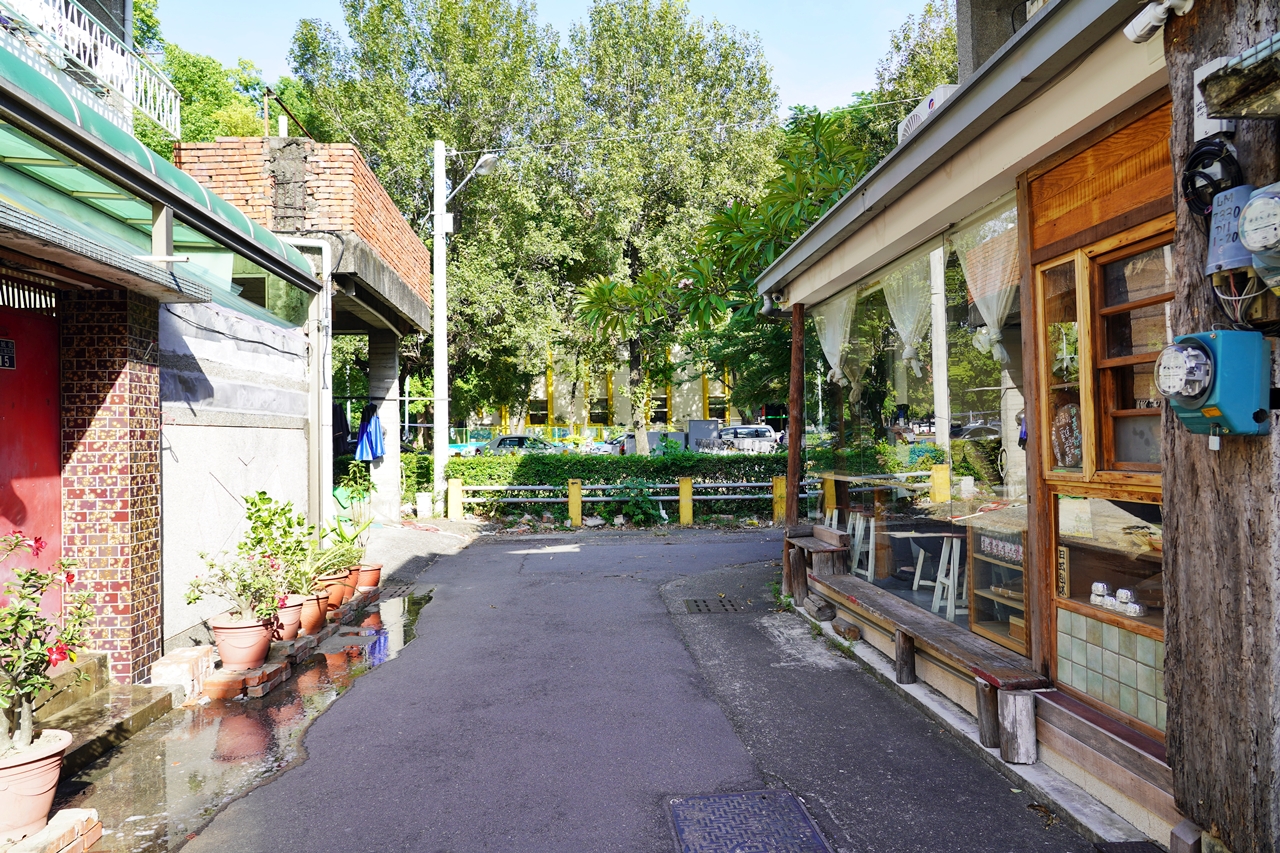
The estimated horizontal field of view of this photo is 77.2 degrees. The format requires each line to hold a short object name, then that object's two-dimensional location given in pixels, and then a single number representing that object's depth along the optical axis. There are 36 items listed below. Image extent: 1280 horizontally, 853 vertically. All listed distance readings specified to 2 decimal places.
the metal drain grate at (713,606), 8.38
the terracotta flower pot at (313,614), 7.04
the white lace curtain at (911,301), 6.23
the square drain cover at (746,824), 3.51
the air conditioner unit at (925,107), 7.03
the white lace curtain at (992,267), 4.89
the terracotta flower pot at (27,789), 3.26
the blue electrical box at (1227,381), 2.58
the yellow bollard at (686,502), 15.38
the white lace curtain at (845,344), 7.66
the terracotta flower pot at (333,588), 7.77
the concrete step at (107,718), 4.43
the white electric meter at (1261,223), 2.40
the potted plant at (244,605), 5.89
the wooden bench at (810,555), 7.47
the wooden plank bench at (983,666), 4.08
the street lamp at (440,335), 15.43
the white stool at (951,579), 5.58
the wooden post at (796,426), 8.35
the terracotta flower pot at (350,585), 8.30
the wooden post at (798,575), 8.14
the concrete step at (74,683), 4.66
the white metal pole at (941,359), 5.96
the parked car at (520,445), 26.57
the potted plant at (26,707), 3.29
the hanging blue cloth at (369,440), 13.86
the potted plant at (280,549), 6.64
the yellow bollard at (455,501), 15.48
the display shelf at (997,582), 4.75
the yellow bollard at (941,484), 6.07
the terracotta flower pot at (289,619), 6.61
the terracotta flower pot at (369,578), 9.09
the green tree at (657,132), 23.59
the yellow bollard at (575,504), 15.16
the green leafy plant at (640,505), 15.65
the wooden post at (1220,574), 2.59
